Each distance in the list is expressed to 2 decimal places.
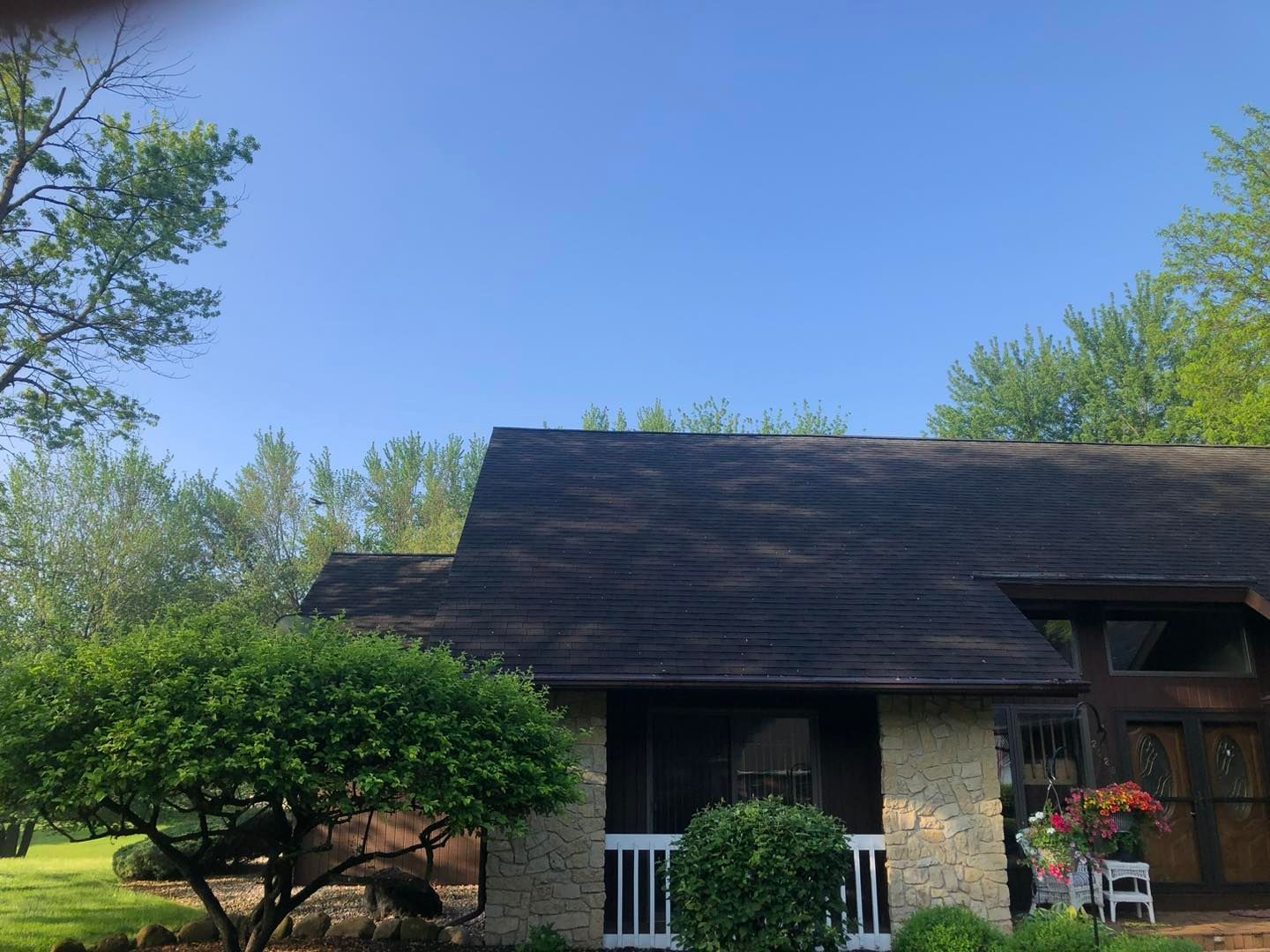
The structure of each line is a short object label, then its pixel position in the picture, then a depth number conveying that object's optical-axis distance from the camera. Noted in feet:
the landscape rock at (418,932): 27.20
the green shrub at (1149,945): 21.04
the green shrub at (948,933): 23.36
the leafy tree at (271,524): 95.35
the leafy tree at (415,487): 104.58
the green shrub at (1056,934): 22.31
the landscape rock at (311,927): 27.43
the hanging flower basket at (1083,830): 25.22
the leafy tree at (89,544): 67.62
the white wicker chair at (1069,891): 29.25
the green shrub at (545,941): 24.57
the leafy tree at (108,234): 45.57
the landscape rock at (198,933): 27.32
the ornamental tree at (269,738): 19.83
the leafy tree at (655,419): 107.45
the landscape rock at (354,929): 27.27
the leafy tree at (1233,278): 60.54
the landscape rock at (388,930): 27.12
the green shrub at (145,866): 37.76
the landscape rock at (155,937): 26.81
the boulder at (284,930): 27.06
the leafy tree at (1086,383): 91.45
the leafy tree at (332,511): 95.91
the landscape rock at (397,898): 30.35
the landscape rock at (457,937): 27.07
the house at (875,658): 27.63
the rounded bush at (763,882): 21.12
